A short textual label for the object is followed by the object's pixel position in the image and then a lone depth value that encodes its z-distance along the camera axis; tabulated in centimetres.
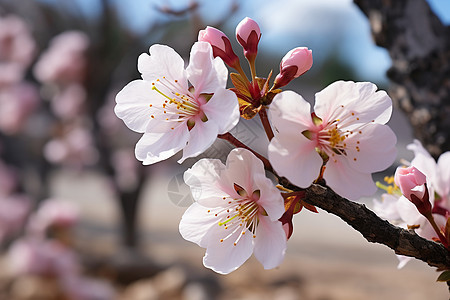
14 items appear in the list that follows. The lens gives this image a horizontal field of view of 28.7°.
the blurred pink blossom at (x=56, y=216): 219
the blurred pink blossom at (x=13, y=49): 299
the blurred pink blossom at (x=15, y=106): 292
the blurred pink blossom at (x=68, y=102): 321
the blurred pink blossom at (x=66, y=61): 284
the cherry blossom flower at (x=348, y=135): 23
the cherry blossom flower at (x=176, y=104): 23
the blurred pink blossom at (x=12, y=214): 269
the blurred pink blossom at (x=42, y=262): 194
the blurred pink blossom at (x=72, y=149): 345
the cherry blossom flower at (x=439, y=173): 27
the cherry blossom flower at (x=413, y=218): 26
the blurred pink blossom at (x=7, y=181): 300
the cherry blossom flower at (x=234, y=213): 23
